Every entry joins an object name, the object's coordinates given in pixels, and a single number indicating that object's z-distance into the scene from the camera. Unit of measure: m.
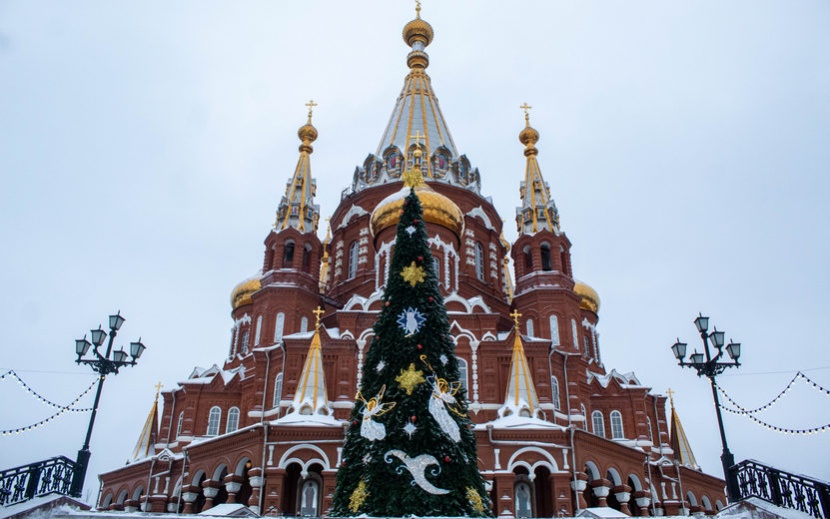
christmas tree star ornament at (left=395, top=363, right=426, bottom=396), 12.00
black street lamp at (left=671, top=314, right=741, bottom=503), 14.65
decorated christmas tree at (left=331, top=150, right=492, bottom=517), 11.20
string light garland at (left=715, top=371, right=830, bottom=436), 14.67
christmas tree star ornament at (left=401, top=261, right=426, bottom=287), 13.05
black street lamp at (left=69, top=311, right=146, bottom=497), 13.38
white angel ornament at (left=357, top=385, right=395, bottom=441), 11.73
